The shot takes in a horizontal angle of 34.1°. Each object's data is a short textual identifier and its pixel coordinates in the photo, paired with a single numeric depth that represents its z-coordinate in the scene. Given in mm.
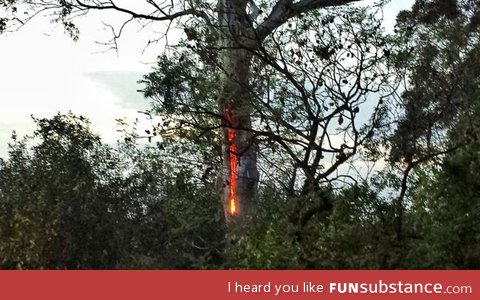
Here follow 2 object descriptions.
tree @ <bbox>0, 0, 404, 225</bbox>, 13039
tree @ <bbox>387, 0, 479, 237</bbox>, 15555
